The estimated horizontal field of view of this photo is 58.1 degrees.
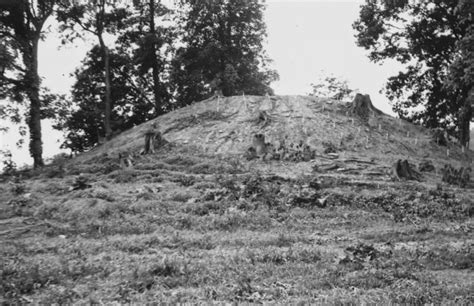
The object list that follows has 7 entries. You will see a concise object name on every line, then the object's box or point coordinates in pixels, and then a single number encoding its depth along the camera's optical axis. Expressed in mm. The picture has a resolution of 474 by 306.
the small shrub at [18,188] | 21272
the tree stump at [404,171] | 23625
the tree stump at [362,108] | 35219
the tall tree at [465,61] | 25656
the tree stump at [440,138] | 33531
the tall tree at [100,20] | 39031
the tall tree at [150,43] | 45750
